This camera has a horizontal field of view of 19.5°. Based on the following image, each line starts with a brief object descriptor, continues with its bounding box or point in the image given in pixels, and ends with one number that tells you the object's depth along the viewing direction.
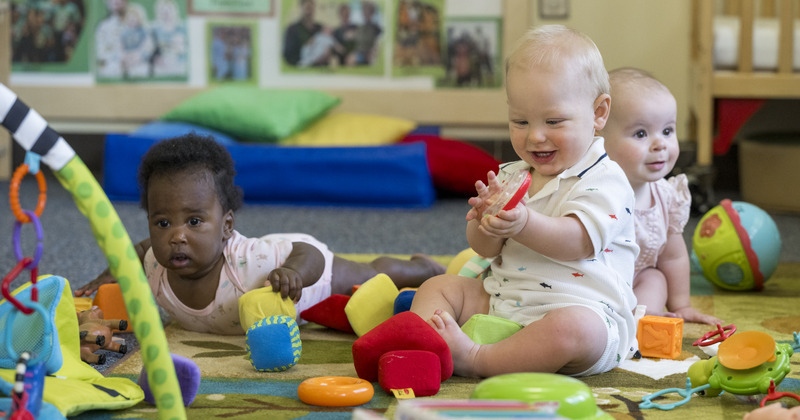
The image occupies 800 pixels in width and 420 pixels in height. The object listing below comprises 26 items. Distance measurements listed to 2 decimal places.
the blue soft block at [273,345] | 2.80
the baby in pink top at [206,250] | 2.95
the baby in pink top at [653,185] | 3.06
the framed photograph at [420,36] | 5.66
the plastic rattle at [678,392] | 2.67
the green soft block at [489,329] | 2.80
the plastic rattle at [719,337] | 2.83
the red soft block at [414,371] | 2.69
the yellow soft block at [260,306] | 2.93
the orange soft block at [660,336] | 2.87
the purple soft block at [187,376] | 2.62
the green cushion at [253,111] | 4.98
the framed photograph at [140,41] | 5.80
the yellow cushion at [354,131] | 5.09
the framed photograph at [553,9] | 5.68
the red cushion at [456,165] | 4.93
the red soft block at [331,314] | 3.01
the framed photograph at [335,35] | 5.71
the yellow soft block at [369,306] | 2.96
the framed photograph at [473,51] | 5.66
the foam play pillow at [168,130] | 4.88
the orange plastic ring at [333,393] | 2.67
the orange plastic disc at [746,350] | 2.66
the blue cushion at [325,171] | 4.76
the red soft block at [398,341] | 2.72
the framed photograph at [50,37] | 5.80
